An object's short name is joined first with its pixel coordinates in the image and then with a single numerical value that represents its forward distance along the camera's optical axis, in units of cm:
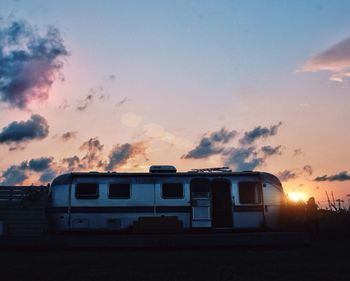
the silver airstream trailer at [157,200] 1873
